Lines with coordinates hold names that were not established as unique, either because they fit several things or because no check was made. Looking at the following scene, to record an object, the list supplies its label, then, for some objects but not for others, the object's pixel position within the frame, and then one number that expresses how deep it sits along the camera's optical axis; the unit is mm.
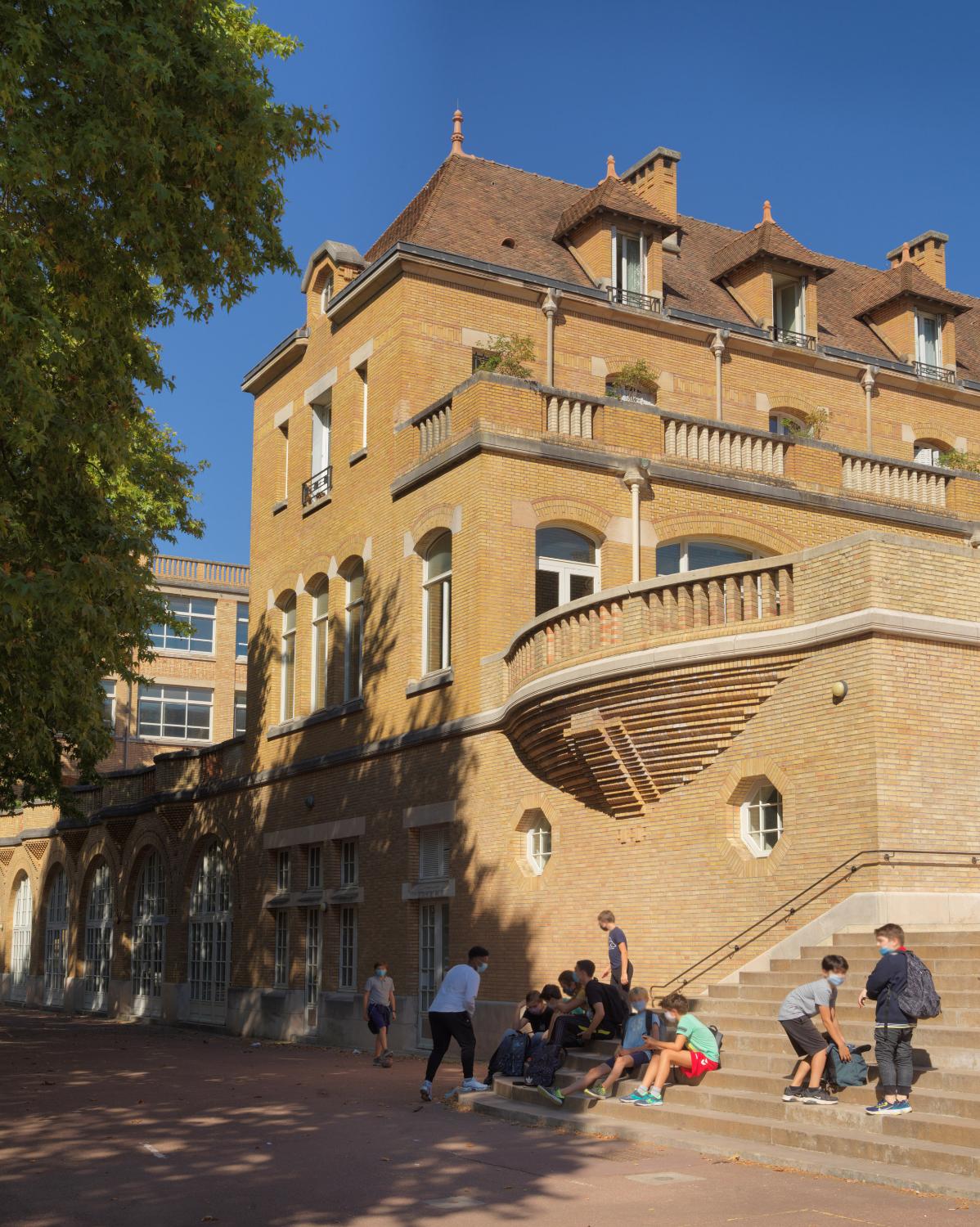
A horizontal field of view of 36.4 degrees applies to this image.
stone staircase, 10570
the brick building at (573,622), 15922
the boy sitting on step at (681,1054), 13414
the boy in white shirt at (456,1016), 15719
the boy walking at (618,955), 15953
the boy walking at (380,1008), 20719
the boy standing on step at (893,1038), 11305
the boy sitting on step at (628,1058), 14125
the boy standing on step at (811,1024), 12070
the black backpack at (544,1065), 14570
